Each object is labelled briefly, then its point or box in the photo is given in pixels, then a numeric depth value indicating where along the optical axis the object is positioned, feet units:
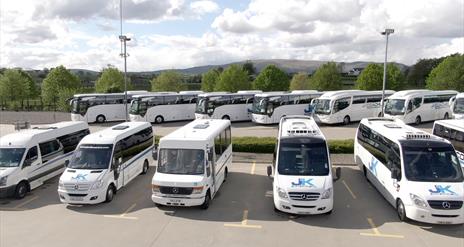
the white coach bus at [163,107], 110.93
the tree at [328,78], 190.70
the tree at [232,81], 196.75
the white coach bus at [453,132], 50.57
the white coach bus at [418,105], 99.81
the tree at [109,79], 204.85
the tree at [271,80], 193.98
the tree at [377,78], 176.55
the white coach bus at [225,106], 106.83
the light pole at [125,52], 103.11
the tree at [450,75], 160.56
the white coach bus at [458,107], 89.23
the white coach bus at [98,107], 114.83
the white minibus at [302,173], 36.73
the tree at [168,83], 214.30
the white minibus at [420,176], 34.40
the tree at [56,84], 197.98
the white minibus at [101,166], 41.70
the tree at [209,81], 222.69
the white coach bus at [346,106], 103.40
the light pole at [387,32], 92.56
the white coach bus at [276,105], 104.42
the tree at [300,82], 211.20
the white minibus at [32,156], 45.52
